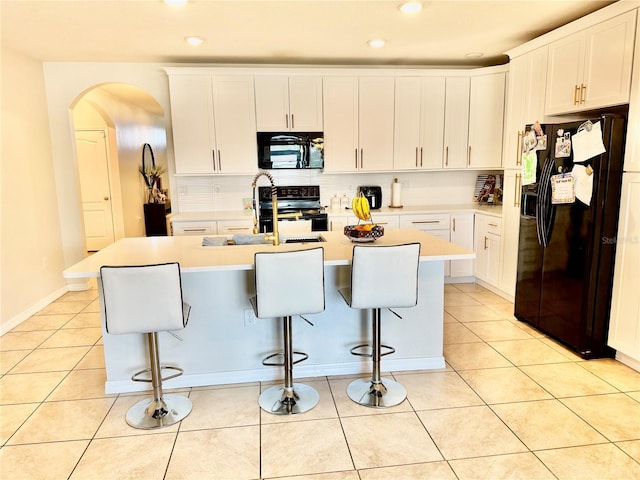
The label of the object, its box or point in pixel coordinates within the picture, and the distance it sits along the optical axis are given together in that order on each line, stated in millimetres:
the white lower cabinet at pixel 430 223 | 4785
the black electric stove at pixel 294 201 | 4801
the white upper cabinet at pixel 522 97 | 3638
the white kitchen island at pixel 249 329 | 2688
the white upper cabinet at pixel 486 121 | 4684
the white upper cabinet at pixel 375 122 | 4723
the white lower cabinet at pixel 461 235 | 4844
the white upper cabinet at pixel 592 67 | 2795
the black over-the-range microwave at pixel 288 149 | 4641
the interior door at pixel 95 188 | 6801
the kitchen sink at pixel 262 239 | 3062
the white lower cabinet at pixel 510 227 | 4033
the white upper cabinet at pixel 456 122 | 4824
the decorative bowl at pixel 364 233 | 2856
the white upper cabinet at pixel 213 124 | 4500
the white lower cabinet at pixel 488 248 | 4449
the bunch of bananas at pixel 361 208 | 2922
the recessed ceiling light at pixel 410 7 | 2998
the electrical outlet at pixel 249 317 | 2760
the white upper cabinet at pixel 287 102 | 4574
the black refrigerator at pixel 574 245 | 2830
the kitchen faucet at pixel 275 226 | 2768
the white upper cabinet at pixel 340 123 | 4672
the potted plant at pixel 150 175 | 8109
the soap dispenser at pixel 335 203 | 5020
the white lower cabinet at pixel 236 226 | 4586
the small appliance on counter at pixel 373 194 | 5043
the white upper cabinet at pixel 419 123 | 4785
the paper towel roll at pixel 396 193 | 5117
